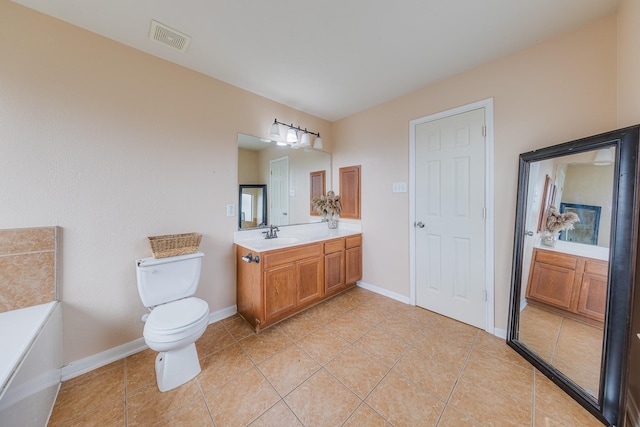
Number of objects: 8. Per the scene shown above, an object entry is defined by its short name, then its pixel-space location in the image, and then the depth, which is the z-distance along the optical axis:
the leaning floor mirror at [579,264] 1.14
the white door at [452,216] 2.03
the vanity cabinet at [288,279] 1.95
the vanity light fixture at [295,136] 2.50
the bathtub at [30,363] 0.89
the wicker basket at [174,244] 1.69
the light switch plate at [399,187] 2.51
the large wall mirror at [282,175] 2.40
